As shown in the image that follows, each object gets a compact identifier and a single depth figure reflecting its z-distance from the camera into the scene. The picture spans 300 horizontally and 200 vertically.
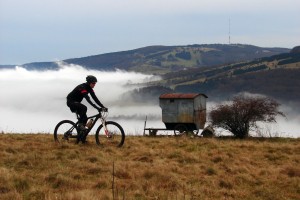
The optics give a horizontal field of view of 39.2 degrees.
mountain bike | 14.11
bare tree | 29.99
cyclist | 13.93
